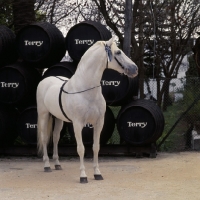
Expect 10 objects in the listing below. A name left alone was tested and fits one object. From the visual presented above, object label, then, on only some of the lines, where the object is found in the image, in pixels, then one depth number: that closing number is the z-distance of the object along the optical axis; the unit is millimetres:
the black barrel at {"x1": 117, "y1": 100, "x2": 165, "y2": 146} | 11055
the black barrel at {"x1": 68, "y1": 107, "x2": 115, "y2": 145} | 11234
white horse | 8844
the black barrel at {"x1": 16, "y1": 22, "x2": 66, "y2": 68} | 11266
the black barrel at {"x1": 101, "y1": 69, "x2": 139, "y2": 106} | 11102
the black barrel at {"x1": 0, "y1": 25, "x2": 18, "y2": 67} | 11547
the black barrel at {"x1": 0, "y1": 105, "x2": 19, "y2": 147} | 11398
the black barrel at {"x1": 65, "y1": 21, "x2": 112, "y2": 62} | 11117
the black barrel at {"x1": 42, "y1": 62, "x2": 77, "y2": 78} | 11281
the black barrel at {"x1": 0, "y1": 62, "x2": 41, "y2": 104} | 11344
